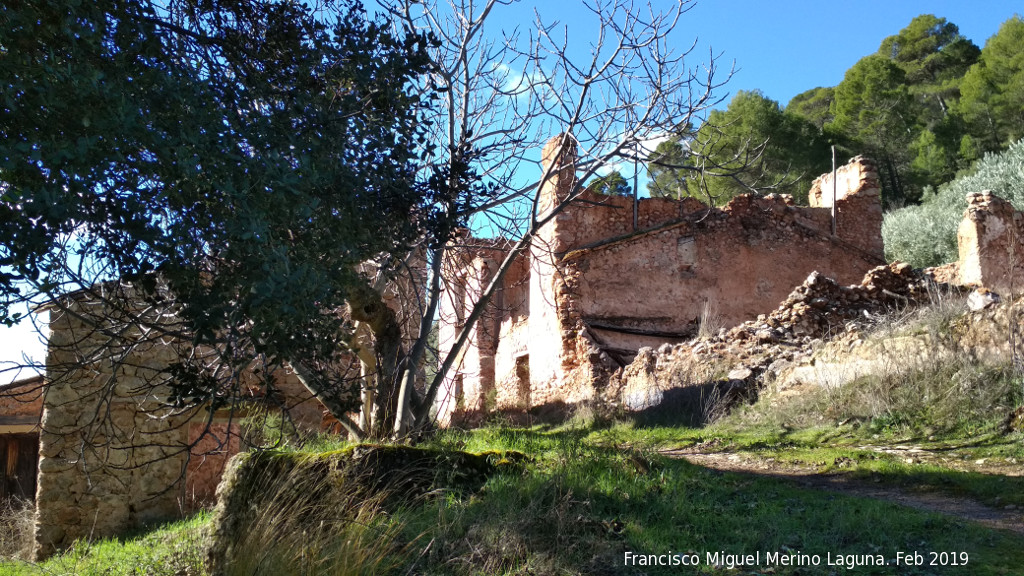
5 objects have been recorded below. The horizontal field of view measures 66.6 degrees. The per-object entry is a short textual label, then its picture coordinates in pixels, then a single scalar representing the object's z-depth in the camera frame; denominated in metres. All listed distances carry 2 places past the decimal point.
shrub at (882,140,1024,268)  25.17
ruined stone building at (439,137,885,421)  15.92
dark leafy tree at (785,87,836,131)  38.66
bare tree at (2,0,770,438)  7.46
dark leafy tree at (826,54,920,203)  33.44
